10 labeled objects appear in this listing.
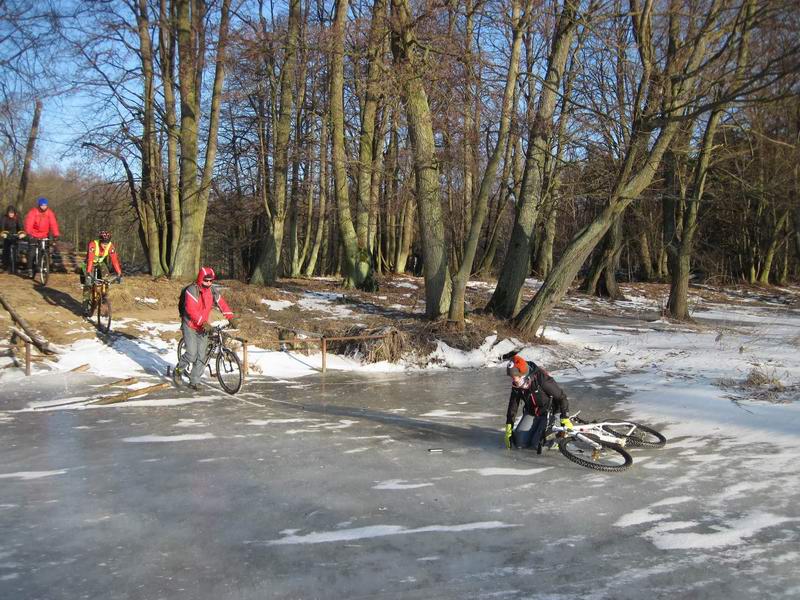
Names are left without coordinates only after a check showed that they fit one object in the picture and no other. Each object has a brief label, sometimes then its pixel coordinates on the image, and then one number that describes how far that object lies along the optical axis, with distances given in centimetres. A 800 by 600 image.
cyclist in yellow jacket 1348
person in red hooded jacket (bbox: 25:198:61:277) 1489
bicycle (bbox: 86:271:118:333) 1355
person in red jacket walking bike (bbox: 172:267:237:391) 1063
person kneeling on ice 712
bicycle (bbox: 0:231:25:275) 1678
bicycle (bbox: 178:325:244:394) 1057
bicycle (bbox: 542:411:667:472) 677
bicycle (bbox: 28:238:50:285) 1549
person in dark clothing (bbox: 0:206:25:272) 1698
